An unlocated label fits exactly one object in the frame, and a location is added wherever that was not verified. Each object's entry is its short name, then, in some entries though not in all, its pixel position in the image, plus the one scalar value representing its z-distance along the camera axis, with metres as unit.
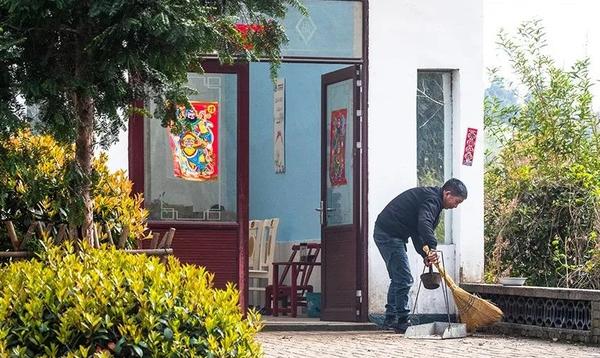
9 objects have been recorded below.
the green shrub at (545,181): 16.47
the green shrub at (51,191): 8.53
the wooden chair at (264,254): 19.23
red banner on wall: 16.31
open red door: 15.82
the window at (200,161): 15.25
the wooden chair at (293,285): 18.03
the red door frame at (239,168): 15.17
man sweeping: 15.12
